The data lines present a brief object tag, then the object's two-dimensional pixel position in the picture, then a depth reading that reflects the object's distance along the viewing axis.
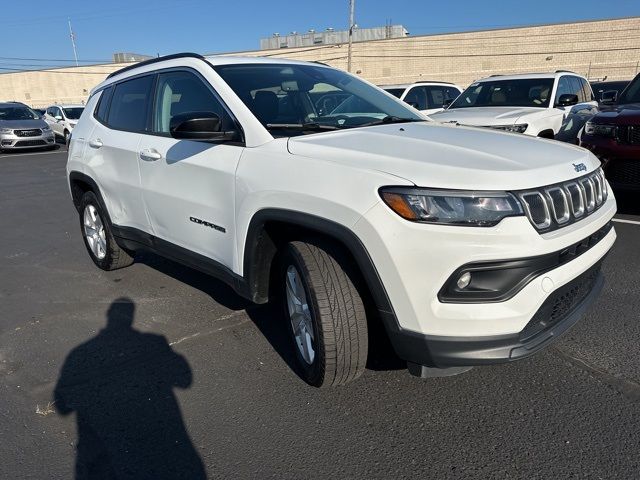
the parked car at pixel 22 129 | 16.34
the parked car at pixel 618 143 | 5.40
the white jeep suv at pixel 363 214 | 2.04
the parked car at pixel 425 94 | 11.62
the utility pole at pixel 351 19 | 34.81
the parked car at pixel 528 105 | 7.20
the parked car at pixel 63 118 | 19.58
